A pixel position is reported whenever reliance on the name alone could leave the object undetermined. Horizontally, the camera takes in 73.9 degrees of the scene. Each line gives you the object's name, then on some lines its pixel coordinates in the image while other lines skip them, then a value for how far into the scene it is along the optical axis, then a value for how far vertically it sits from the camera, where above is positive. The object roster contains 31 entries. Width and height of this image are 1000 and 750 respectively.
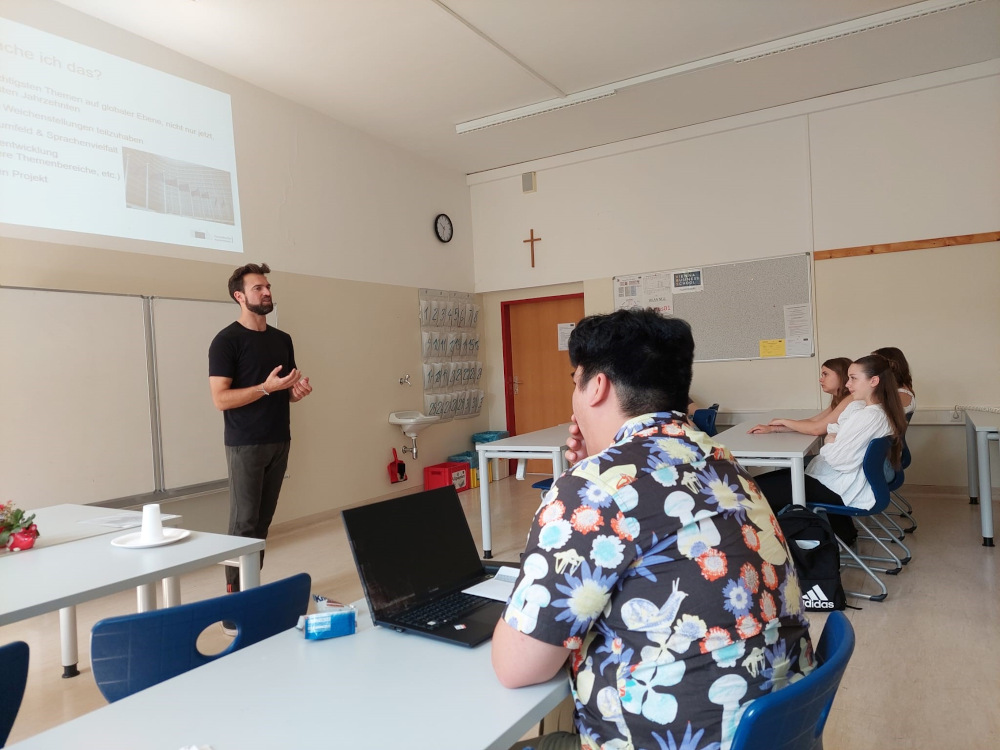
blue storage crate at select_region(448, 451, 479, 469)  6.90 -1.02
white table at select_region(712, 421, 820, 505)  3.31 -0.55
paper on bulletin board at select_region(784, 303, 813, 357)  5.81 +0.12
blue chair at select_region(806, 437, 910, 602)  3.22 -0.73
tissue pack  1.24 -0.48
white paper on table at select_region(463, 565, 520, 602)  1.40 -0.49
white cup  2.03 -0.46
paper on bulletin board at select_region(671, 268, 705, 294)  6.26 +0.65
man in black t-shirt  3.17 -0.14
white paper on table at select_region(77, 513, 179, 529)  2.29 -0.51
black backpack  3.02 -1.00
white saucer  1.97 -0.50
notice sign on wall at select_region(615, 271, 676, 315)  6.42 +0.59
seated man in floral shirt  0.95 -0.36
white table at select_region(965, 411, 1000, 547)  3.83 -0.78
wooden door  7.30 -0.09
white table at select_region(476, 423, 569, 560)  4.01 -0.58
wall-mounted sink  6.16 -0.54
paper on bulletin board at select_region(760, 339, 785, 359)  5.94 -0.03
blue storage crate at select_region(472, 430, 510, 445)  7.20 -0.84
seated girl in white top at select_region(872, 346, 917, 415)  4.41 -0.25
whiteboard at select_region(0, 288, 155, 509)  3.46 -0.11
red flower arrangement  1.97 -0.44
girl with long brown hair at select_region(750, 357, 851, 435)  3.93 -0.40
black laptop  1.26 -0.42
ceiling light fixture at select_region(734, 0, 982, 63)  4.14 +2.05
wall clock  6.93 +1.41
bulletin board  5.84 +0.41
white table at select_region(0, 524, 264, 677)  1.55 -0.50
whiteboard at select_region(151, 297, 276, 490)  4.15 -0.11
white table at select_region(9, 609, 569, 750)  0.91 -0.51
